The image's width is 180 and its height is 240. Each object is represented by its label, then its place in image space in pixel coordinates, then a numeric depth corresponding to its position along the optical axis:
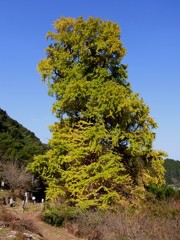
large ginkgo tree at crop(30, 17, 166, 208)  18.95
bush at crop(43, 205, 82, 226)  17.90
